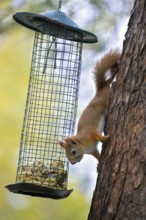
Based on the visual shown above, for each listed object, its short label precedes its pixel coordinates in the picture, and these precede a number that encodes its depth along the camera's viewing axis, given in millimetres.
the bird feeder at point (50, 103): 7180
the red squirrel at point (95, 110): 6980
